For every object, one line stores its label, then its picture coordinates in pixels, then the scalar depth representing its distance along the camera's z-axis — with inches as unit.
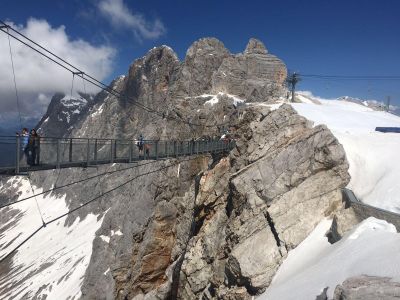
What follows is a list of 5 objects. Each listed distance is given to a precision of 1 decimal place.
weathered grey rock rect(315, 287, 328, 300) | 491.8
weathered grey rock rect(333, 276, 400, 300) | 390.3
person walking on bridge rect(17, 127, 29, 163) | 530.5
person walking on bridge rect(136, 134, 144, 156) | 910.3
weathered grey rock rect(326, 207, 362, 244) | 665.0
